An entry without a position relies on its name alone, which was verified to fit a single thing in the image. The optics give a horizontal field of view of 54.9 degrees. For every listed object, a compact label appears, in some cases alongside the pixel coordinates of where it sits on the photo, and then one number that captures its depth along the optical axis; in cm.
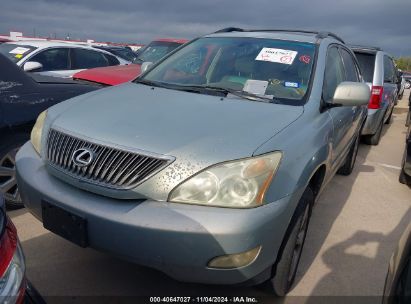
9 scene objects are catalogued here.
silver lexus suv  194
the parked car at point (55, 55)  669
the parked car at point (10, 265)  131
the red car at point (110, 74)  579
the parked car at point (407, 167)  469
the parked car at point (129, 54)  1555
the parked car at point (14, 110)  327
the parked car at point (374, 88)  633
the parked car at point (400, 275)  140
